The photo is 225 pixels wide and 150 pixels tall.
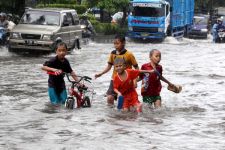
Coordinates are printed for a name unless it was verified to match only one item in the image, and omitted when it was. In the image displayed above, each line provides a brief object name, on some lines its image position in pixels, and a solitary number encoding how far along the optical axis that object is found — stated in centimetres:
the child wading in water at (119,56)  1106
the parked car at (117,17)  4500
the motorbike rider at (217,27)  3803
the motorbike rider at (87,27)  3260
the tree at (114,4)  3916
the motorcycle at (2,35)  2583
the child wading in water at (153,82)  1080
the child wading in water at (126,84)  1034
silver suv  2303
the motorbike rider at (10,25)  2635
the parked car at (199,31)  4566
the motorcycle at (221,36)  3816
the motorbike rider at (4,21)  2636
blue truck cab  3609
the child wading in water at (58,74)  1124
